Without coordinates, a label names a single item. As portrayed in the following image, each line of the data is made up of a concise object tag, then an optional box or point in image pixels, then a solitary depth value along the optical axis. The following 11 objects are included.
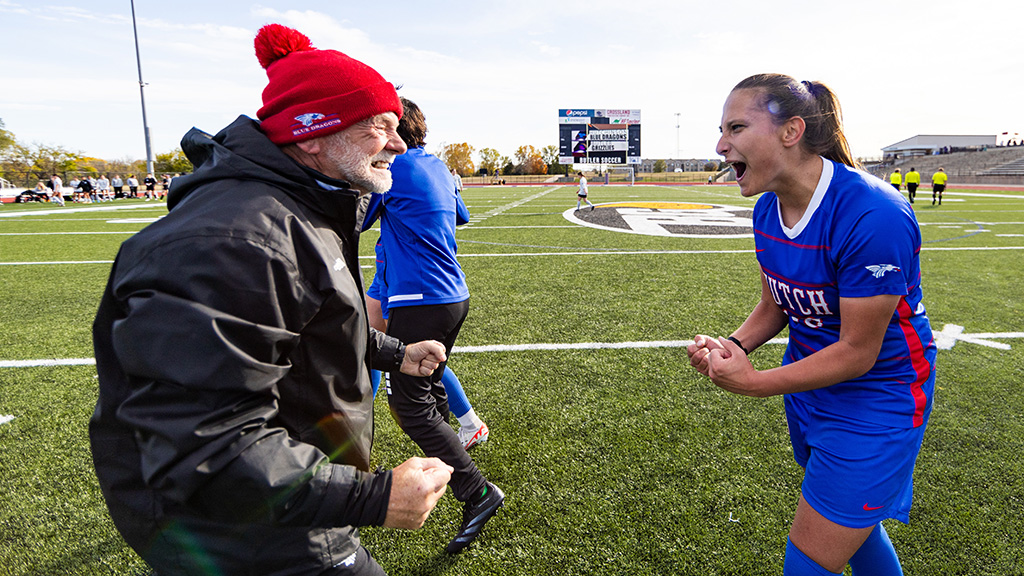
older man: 1.01
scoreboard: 53.66
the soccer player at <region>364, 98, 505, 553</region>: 2.66
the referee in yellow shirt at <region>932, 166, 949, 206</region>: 21.58
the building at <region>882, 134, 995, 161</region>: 108.75
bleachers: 52.68
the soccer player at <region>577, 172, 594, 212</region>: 21.30
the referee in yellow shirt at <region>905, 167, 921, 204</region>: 22.25
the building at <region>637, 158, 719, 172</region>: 118.56
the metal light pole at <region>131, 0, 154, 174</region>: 34.75
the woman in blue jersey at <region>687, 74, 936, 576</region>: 1.59
